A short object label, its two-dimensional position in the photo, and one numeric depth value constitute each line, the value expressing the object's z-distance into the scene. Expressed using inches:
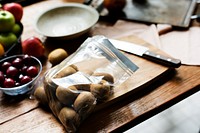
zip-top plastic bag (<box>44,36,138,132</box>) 25.1
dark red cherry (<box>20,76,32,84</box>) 29.0
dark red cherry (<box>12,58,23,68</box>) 30.7
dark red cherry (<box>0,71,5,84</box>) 29.1
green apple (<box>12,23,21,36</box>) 35.2
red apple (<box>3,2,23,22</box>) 36.8
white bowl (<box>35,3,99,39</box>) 37.7
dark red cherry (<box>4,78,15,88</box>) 28.5
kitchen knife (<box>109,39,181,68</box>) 30.0
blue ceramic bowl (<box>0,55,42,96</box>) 28.4
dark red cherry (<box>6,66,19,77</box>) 29.4
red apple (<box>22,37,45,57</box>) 33.6
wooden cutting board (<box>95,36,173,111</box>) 27.6
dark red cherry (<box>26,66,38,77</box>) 29.8
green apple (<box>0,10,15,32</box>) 33.6
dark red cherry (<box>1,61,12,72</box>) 30.5
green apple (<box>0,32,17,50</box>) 33.4
